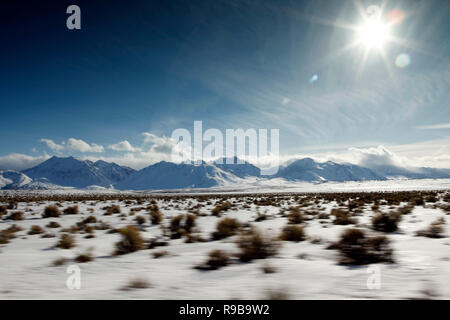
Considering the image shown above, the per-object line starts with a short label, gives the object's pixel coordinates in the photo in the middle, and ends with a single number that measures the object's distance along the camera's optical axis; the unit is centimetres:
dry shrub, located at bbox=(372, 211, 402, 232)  762
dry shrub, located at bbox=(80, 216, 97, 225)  1107
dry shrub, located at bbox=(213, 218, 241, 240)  739
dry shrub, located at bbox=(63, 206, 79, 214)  1484
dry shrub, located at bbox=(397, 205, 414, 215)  1190
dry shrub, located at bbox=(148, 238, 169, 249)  634
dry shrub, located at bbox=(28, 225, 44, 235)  830
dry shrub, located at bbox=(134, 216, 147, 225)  1062
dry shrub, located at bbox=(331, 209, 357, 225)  918
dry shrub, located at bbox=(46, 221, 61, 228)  971
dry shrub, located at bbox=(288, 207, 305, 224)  999
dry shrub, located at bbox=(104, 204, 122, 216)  1451
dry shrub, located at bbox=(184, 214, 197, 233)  884
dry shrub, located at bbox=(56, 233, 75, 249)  617
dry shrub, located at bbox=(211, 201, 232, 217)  1368
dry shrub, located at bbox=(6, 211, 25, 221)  1205
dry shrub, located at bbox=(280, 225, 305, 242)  650
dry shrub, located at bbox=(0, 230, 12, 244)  694
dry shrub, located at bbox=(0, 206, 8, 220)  1373
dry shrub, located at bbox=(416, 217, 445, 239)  652
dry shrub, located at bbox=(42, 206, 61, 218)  1328
